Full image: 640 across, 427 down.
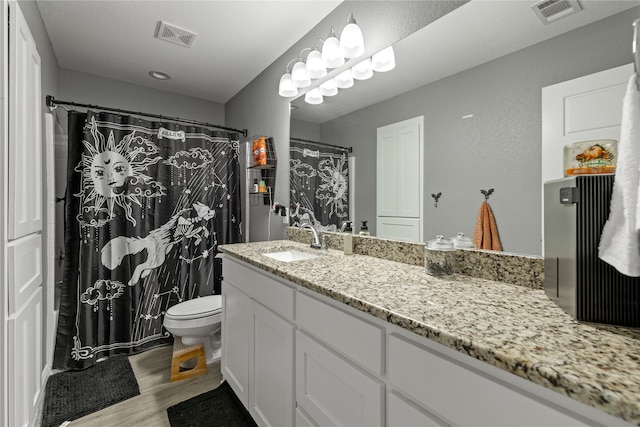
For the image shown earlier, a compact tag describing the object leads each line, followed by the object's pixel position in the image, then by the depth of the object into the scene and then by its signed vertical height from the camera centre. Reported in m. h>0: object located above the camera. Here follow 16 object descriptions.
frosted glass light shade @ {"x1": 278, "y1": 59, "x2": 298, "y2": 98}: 2.12 +0.90
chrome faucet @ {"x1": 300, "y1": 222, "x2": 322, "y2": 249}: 1.91 -0.20
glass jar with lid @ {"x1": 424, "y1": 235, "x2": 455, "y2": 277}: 1.15 -0.19
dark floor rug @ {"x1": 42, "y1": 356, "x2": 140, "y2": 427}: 1.70 -1.15
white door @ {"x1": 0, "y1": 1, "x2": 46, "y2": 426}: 1.19 -0.07
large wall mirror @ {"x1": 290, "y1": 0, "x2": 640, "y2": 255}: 0.91 +0.46
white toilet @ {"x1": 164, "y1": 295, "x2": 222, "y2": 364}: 2.04 -0.79
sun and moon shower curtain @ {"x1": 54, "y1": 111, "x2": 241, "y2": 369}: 2.16 -0.12
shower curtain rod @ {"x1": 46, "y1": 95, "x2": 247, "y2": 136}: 2.04 +0.78
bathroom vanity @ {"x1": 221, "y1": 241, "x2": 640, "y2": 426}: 0.51 -0.32
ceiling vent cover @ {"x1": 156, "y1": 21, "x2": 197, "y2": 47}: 1.98 +1.24
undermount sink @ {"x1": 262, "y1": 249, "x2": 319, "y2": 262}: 1.88 -0.29
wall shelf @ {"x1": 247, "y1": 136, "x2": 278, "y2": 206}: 2.45 +0.32
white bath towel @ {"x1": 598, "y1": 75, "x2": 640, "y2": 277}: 0.56 +0.02
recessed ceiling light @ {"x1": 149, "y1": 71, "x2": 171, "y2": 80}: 2.61 +1.23
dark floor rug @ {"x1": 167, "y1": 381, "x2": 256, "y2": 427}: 1.62 -1.16
